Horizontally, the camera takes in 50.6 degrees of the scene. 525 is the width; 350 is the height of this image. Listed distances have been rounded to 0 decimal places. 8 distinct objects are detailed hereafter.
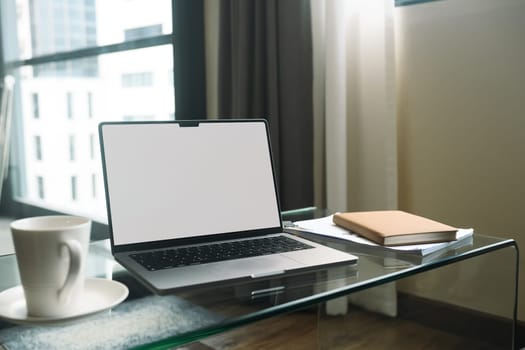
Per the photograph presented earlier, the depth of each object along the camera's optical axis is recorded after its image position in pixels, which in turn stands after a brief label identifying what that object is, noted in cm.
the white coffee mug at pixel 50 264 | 67
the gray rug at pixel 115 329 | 65
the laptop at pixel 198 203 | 91
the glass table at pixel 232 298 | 67
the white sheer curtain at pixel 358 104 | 211
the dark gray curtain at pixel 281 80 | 229
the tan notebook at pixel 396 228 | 102
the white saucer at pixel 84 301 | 69
